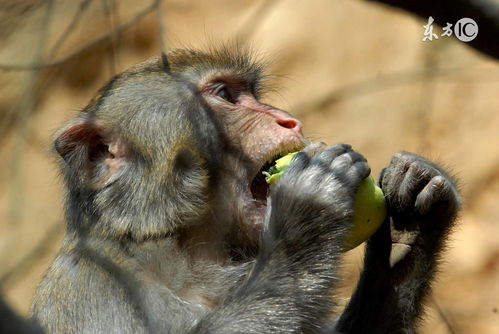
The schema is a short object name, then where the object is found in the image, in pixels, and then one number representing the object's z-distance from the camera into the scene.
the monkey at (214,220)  8.06
